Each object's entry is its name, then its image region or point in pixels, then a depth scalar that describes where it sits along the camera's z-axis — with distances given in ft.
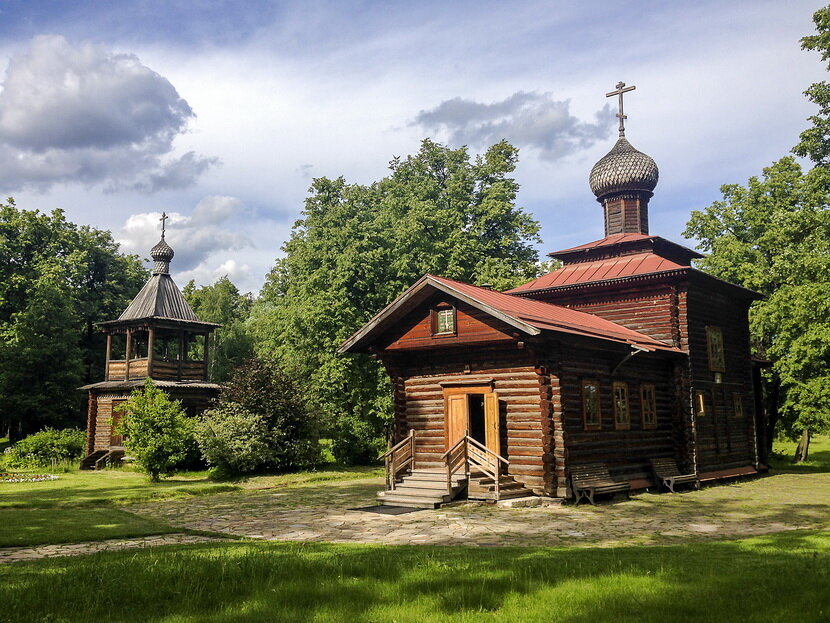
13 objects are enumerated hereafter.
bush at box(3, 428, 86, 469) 105.19
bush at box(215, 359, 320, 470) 89.20
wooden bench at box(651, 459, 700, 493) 71.77
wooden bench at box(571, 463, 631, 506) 61.82
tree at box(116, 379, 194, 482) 75.77
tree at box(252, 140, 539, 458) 104.47
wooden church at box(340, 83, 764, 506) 61.93
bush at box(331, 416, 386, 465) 105.50
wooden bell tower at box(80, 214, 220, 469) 108.17
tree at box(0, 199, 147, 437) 132.05
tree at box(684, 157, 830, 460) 95.96
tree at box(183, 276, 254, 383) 173.47
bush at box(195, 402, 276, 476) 84.84
